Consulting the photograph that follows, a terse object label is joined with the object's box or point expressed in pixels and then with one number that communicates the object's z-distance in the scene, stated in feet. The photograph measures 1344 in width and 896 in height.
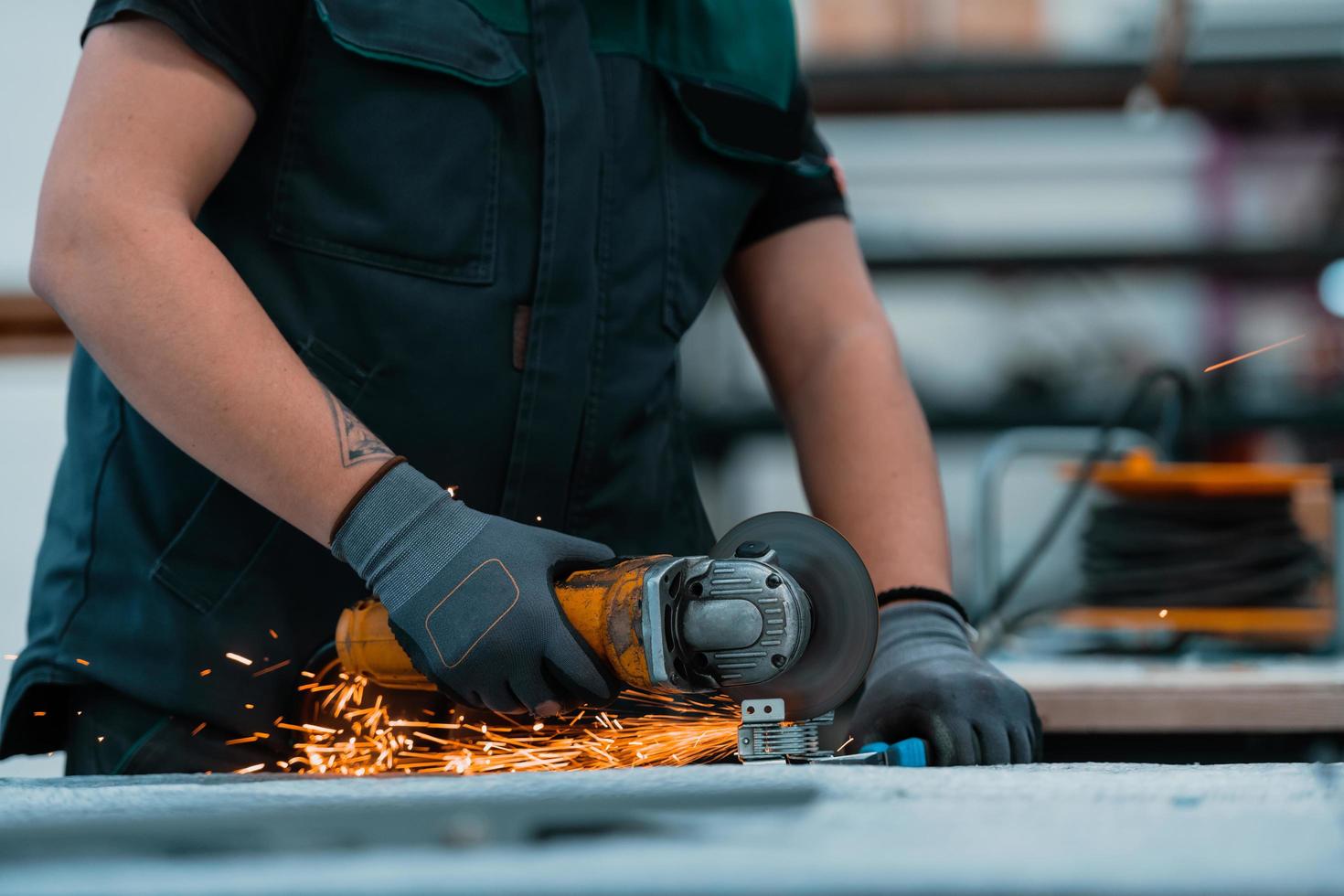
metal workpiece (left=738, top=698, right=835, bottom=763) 6.27
